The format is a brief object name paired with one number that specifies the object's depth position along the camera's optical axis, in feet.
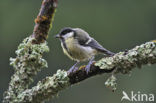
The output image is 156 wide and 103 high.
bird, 22.45
